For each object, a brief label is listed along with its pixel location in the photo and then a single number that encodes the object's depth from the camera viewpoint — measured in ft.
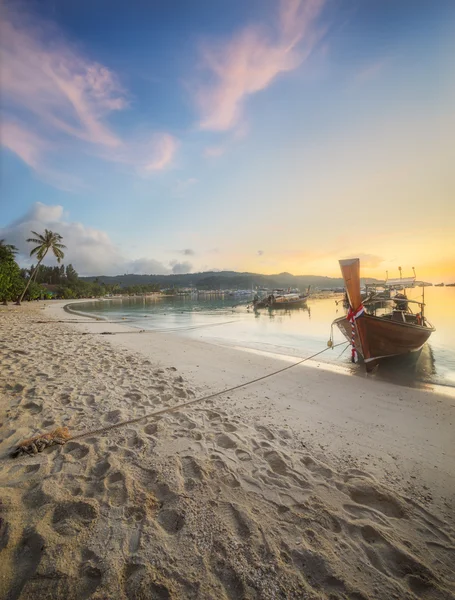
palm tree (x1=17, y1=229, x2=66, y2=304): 153.89
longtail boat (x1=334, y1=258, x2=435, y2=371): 28.32
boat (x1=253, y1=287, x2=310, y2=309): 152.35
